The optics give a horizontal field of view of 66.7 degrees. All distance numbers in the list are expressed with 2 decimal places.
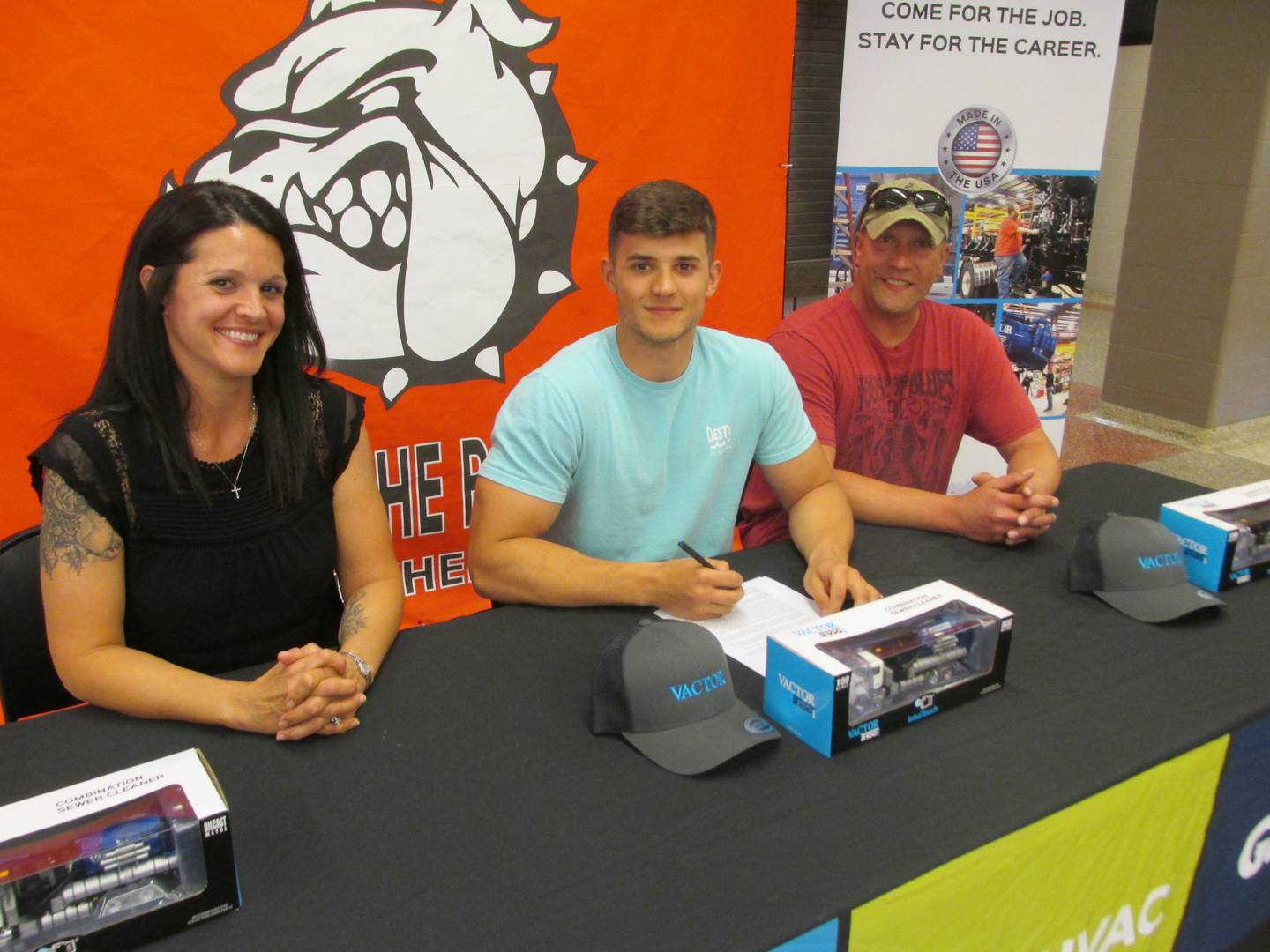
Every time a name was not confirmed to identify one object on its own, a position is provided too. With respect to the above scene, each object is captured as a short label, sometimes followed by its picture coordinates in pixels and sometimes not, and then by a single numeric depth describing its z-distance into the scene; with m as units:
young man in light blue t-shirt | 1.41
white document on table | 1.22
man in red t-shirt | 1.89
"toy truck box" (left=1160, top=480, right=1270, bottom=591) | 1.38
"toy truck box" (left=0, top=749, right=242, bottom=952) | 0.74
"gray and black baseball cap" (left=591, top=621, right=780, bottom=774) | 1.01
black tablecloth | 0.80
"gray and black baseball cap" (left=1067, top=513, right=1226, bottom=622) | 1.34
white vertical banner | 2.71
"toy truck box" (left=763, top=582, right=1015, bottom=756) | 1.01
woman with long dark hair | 1.20
